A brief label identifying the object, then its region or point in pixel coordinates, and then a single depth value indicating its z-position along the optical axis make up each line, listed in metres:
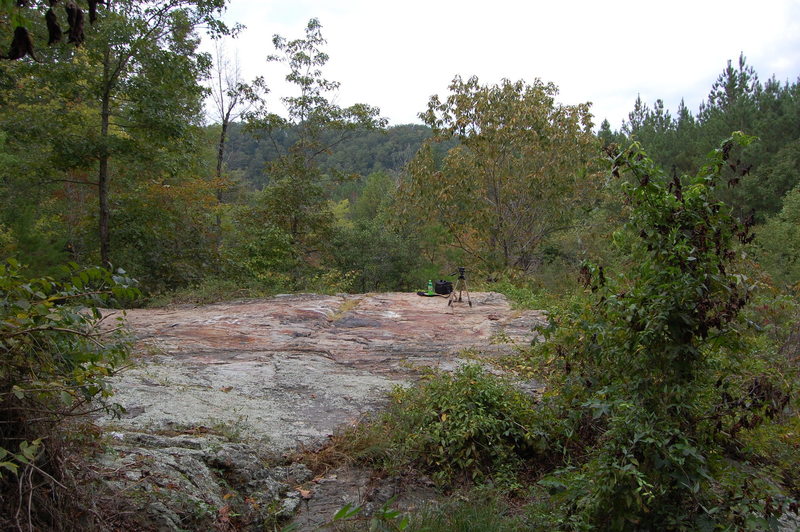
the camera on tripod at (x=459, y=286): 9.32
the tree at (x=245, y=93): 14.26
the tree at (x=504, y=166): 13.68
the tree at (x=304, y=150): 14.15
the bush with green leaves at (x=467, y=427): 3.54
